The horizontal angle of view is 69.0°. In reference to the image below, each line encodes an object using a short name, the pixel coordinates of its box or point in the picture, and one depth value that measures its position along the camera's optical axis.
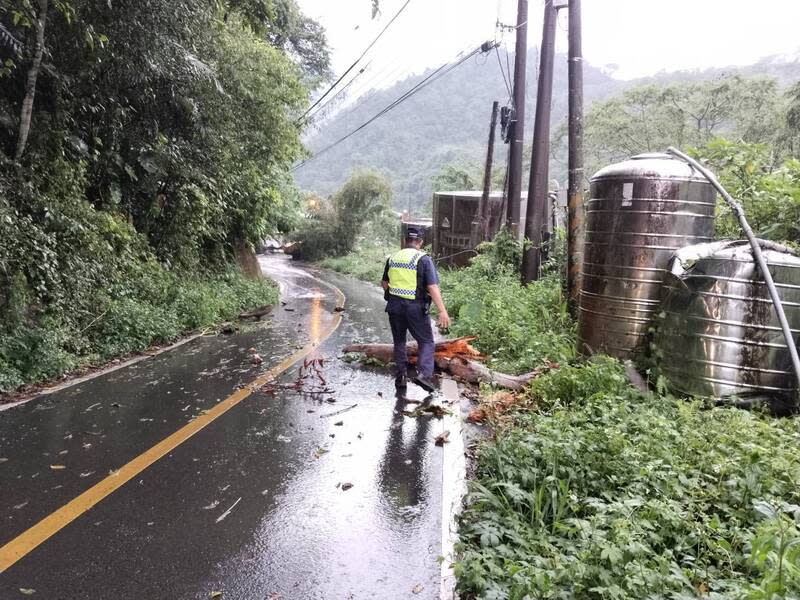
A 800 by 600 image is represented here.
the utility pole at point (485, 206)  21.44
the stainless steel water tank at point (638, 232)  6.47
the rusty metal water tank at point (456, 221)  24.92
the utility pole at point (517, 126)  14.91
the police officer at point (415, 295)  6.74
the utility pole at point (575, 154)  8.77
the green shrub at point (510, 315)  7.93
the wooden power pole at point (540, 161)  11.55
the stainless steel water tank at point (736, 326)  5.40
